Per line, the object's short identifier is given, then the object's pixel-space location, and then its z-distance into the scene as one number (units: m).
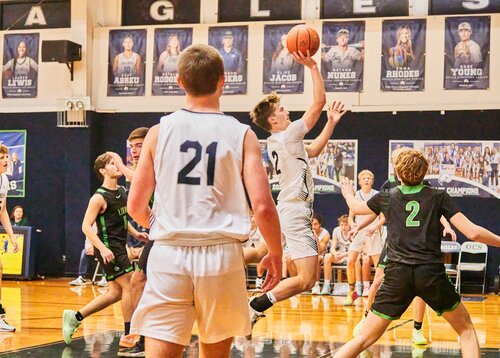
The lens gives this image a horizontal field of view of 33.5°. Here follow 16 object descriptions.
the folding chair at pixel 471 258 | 15.04
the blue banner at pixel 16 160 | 17.97
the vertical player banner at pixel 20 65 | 17.81
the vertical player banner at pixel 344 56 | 15.95
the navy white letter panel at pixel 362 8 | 16.06
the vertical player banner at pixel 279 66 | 16.27
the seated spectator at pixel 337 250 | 14.69
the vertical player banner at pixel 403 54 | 15.69
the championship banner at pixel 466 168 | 15.58
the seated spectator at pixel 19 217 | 17.05
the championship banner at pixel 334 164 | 16.28
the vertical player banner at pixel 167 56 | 16.89
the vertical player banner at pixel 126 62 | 17.19
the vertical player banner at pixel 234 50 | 16.59
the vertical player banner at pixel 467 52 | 15.35
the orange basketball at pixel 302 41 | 7.28
